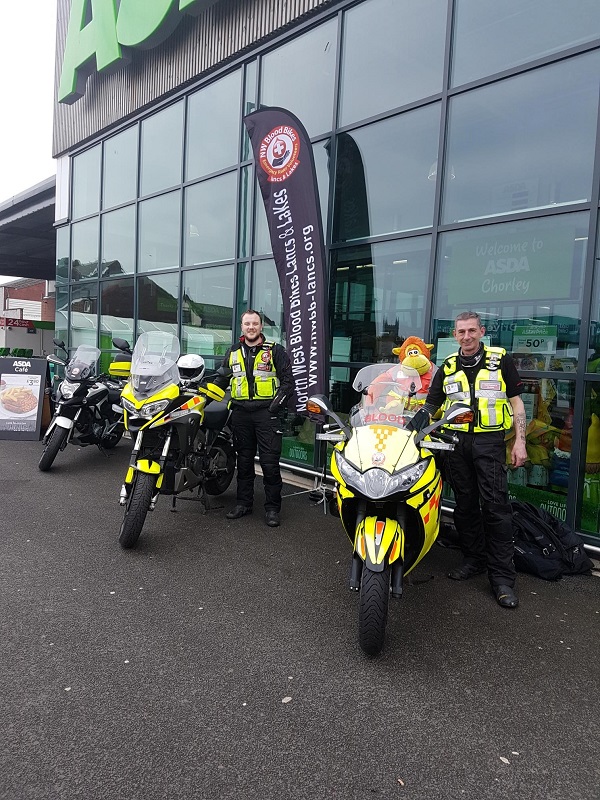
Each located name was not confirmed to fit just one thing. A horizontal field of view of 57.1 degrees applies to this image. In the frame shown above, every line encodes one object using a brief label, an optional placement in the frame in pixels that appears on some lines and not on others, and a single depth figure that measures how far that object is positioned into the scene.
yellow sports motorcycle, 2.79
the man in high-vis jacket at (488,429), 3.67
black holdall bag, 4.02
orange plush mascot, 4.52
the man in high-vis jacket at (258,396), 5.03
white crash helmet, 5.16
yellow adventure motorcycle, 4.21
